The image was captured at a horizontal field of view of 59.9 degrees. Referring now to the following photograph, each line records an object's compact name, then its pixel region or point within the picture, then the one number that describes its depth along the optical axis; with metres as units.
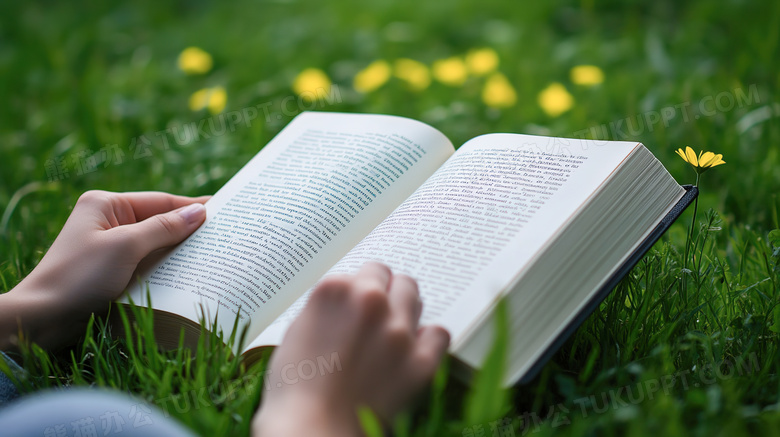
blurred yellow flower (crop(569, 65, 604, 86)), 2.54
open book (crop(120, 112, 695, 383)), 1.03
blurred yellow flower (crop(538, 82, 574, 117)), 2.42
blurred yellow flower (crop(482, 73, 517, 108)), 2.51
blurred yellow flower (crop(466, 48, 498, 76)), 2.68
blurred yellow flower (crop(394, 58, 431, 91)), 2.64
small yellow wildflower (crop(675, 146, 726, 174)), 1.23
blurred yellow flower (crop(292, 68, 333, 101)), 2.53
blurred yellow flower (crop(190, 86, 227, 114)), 2.51
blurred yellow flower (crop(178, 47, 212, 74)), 2.84
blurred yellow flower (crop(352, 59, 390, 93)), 2.61
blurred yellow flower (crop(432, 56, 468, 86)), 2.66
